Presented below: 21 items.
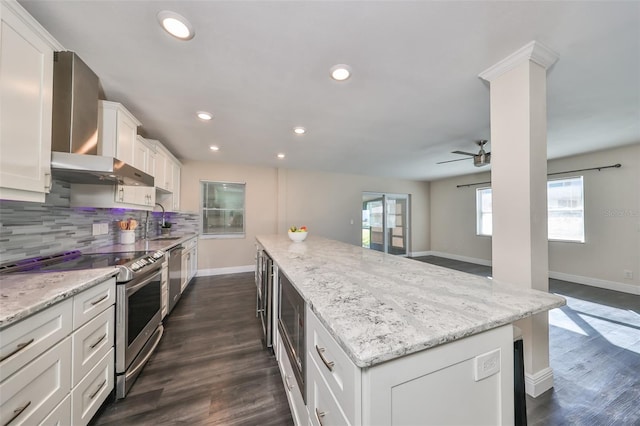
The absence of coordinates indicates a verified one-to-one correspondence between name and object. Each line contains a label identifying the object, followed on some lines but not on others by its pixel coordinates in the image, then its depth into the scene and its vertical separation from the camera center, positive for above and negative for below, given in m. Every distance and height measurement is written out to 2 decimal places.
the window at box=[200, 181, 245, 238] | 4.84 +0.17
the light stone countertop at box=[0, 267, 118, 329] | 0.91 -0.36
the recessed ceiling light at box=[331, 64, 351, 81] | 1.67 +1.11
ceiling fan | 3.33 +0.90
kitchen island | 0.65 -0.43
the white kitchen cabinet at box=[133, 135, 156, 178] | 2.51 +0.73
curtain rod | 3.69 +0.86
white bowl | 2.84 -0.24
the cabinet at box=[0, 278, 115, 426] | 0.91 -0.71
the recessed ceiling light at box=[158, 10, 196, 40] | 1.24 +1.10
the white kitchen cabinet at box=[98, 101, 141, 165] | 2.02 +0.79
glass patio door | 6.48 -0.15
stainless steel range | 1.58 -0.62
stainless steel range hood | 1.47 +0.64
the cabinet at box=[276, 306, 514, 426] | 0.64 -0.54
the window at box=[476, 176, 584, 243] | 4.16 +0.16
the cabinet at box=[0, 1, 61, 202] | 1.11 +0.60
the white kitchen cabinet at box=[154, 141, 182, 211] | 3.27 +0.61
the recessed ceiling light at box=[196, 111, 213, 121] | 2.45 +1.11
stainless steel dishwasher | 2.74 -0.75
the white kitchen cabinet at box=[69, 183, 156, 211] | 2.06 +0.19
